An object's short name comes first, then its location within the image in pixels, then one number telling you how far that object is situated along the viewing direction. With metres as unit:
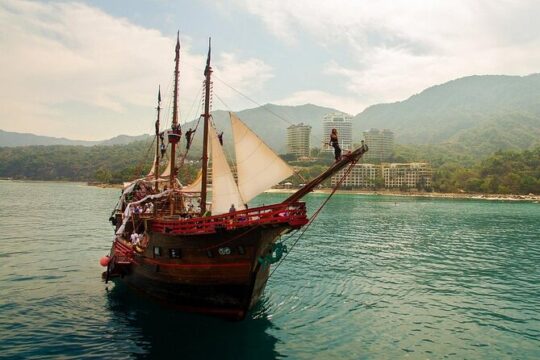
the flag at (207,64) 20.66
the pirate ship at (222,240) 16.39
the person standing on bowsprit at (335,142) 14.91
